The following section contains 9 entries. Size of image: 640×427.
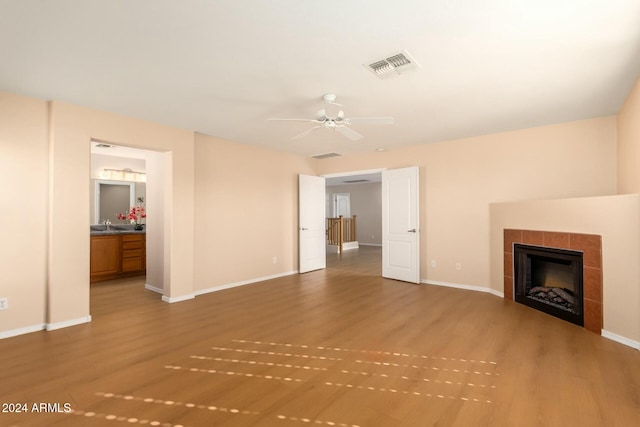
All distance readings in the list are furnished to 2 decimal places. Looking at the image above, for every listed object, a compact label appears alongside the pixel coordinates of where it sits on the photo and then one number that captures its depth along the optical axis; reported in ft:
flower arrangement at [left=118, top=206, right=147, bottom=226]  21.90
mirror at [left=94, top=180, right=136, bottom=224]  21.06
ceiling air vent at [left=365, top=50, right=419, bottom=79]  8.20
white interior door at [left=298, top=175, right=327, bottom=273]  21.08
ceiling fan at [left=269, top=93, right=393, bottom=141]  10.47
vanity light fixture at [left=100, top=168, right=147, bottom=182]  21.17
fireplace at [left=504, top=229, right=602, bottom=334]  10.42
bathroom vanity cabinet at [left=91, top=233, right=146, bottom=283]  18.28
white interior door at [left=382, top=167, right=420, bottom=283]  17.90
